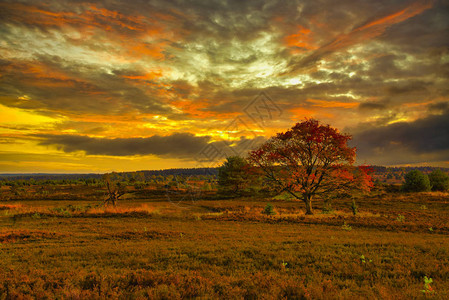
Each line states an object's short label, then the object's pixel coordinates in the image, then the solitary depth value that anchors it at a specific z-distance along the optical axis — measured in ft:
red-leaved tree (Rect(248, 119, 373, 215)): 91.61
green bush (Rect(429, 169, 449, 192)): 193.16
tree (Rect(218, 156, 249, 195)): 199.82
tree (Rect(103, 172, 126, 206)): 115.44
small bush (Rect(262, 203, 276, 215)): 95.23
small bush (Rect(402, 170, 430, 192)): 185.98
